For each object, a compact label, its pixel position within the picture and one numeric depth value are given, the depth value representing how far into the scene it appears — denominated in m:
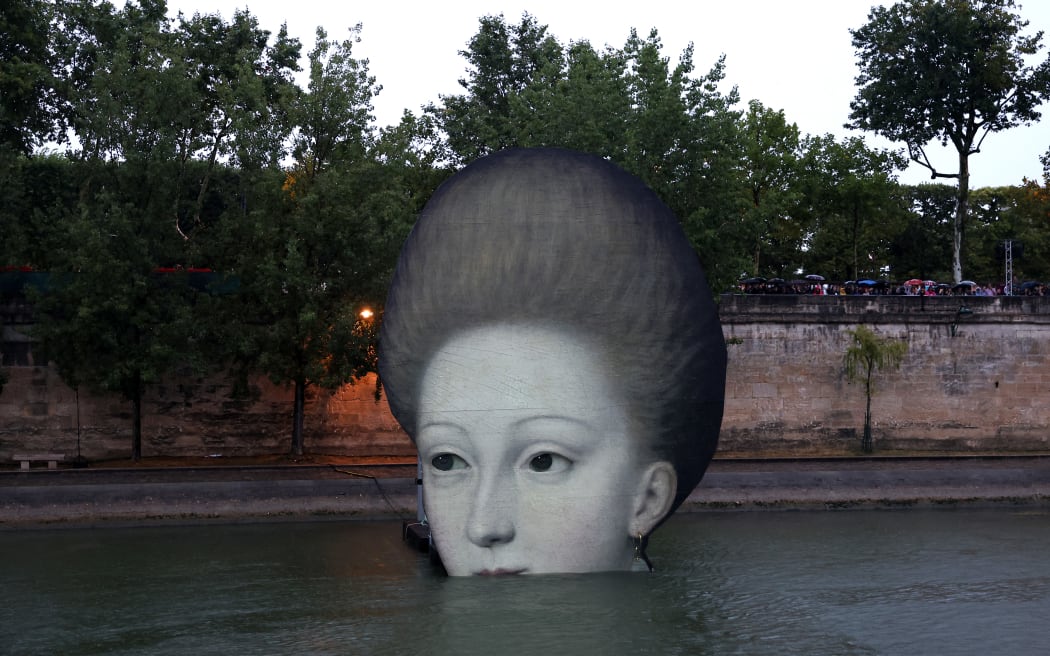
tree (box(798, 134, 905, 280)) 49.28
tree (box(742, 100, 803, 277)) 48.48
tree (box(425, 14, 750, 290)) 30.95
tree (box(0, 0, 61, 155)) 34.28
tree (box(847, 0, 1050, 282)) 43.78
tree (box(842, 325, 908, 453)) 34.16
